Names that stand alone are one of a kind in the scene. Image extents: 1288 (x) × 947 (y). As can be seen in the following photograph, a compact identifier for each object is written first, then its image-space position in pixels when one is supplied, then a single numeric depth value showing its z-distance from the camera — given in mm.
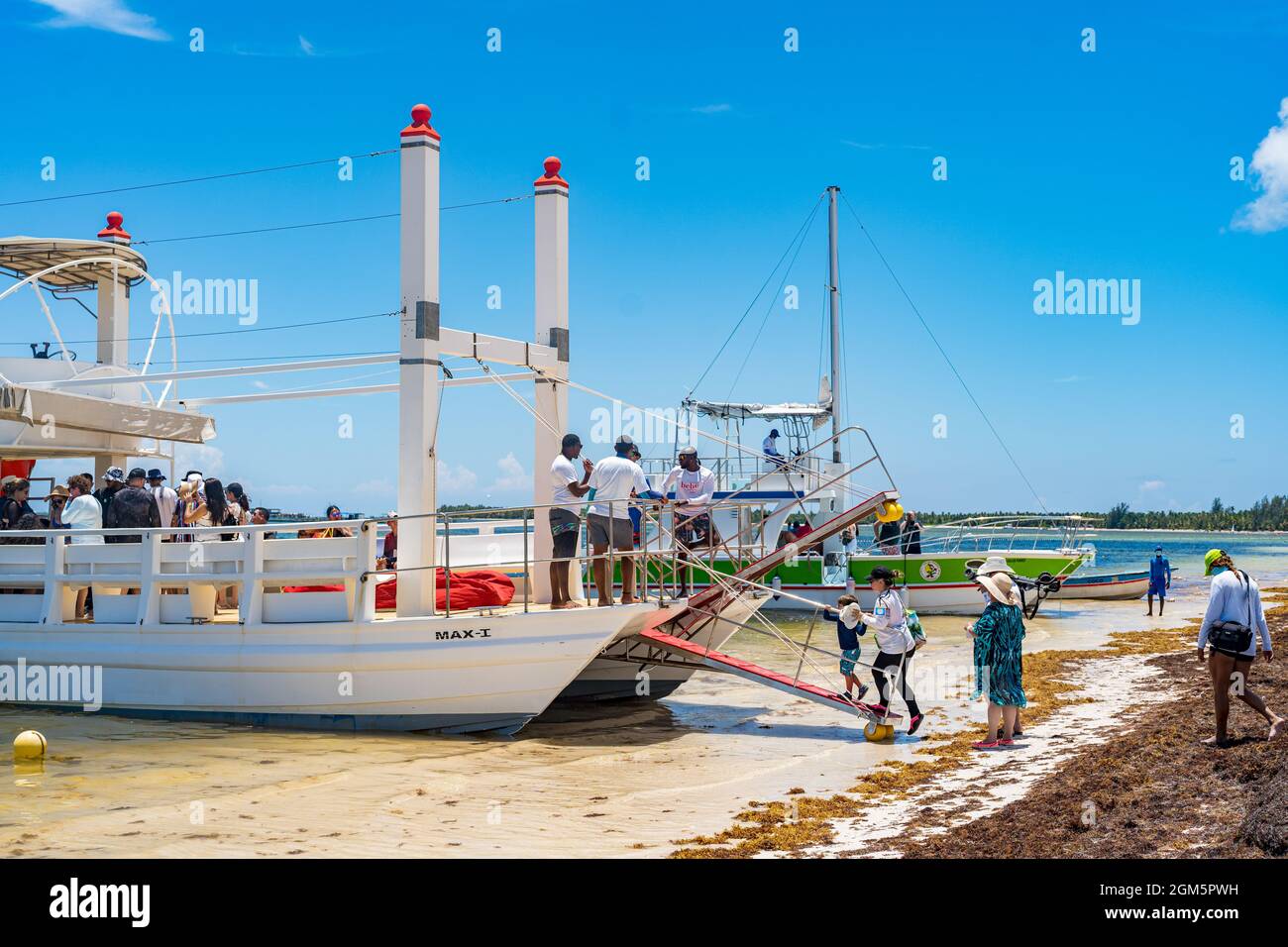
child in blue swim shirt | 12125
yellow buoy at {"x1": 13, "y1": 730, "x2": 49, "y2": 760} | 9727
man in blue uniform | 27438
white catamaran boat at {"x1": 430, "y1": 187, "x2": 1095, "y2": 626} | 28172
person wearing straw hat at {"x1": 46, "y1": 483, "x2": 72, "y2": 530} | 15844
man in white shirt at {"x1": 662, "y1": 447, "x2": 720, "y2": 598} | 13430
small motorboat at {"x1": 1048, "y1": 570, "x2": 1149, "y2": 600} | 31594
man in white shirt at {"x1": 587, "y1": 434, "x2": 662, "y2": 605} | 11750
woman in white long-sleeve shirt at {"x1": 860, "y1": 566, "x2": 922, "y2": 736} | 11289
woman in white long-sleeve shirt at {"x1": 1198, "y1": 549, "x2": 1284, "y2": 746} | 8695
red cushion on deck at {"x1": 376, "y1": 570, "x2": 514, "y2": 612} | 11984
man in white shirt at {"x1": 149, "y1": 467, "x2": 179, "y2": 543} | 13445
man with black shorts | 11781
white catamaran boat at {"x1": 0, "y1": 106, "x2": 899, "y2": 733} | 11000
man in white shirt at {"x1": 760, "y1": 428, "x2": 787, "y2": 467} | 30261
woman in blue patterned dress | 10359
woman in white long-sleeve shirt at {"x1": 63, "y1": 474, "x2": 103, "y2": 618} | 13047
